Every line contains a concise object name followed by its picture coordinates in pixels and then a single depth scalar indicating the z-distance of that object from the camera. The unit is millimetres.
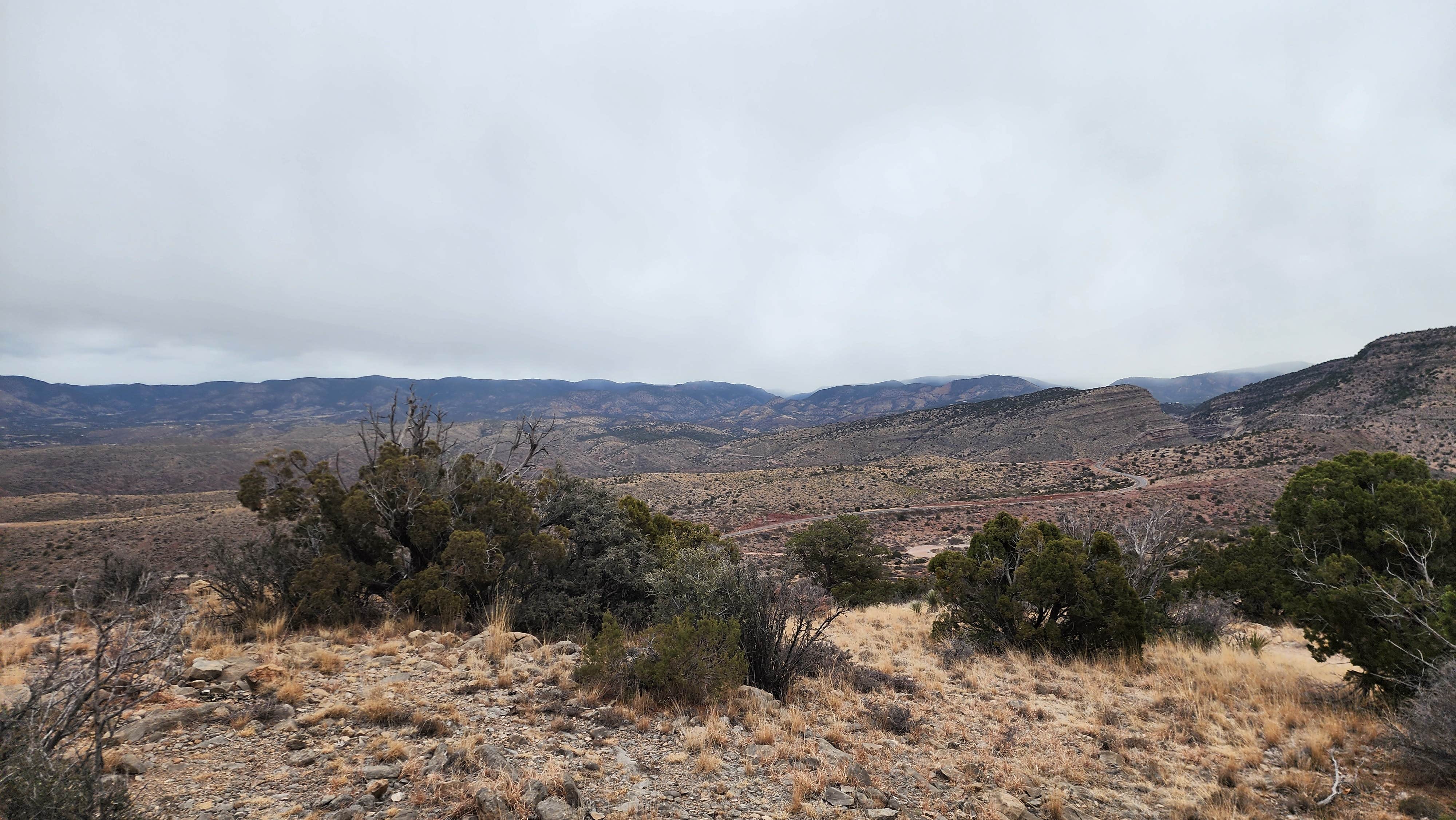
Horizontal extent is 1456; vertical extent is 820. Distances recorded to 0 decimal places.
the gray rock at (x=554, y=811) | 3949
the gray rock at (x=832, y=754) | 5262
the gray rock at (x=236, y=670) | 5805
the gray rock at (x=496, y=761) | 4422
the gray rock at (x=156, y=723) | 4566
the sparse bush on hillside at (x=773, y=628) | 7207
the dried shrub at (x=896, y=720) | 6227
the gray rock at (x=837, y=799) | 4484
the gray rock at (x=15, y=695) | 4625
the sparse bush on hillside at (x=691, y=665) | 6379
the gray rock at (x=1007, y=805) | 4527
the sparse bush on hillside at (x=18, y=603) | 11805
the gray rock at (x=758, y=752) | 5164
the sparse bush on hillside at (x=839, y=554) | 24219
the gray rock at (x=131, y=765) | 4055
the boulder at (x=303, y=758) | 4551
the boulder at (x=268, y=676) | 5805
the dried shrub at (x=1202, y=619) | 9867
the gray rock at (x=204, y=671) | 5691
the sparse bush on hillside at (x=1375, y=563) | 5859
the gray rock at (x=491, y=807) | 3836
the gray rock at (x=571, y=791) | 4172
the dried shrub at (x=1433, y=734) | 4758
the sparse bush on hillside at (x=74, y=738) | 2945
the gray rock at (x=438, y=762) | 4438
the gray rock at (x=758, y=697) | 6426
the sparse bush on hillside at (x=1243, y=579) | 11141
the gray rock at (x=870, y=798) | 4547
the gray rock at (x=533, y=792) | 4031
